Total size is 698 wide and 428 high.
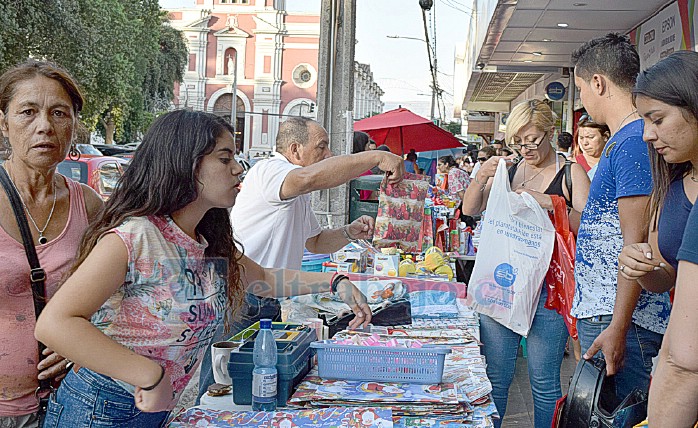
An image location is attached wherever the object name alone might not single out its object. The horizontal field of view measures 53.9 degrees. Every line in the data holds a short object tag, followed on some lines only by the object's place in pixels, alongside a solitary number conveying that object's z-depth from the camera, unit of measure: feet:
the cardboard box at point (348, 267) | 15.09
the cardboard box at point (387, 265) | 14.30
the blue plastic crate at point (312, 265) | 14.97
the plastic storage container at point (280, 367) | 7.36
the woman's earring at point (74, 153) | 8.24
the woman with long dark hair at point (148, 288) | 5.46
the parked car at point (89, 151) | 63.99
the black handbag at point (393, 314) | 10.99
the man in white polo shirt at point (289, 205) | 9.78
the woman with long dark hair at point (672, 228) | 4.91
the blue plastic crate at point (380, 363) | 7.70
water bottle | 7.07
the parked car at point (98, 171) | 42.47
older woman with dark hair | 6.79
